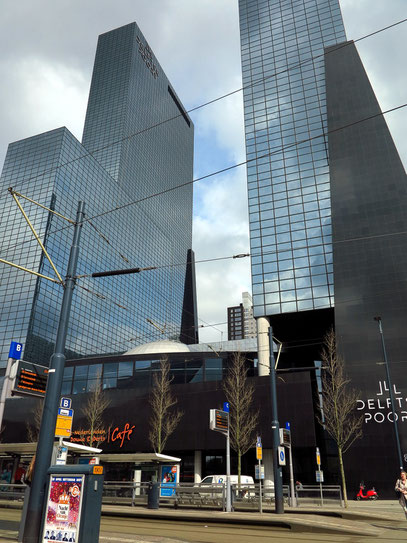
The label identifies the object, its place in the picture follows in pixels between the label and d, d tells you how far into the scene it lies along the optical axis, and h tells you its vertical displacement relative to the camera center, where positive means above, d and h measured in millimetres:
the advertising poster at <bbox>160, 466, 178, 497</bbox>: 30036 -328
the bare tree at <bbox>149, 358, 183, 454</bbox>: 44188 +5338
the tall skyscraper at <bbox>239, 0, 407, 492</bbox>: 43875 +29230
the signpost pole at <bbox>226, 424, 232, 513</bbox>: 21444 -1265
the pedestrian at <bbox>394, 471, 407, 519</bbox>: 15062 -610
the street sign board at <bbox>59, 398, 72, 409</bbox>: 15772 +2194
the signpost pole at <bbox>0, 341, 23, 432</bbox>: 14602 +3865
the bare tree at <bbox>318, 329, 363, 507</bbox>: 36281 +5681
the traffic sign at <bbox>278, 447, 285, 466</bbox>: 21119 +630
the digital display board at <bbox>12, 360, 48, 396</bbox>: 12289 +2350
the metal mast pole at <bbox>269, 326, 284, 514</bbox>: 19969 +818
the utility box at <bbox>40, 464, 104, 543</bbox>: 9164 -758
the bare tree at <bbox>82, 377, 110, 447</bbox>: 48094 +5792
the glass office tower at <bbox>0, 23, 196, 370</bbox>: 99000 +69803
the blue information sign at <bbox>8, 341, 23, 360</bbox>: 16250 +4124
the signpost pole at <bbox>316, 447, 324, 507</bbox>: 26431 -486
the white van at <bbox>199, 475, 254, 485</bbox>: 30136 -619
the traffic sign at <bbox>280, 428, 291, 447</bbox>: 23398 +1690
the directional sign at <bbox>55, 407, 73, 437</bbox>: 14214 +1397
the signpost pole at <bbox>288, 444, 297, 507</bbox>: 24705 -1531
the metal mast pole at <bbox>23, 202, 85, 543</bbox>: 9914 +1019
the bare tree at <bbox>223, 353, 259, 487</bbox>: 39500 +5419
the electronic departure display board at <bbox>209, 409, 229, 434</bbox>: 23344 +2486
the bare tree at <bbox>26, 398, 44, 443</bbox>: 51525 +4859
